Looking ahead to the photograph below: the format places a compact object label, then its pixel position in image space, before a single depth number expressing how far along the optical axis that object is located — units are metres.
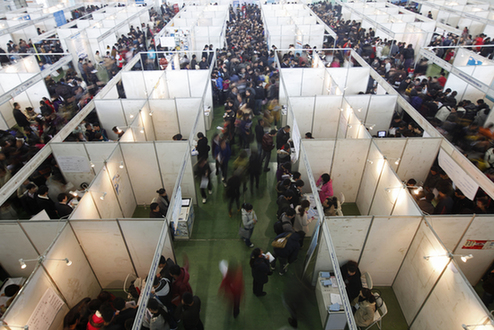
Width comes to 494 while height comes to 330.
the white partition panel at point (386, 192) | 5.38
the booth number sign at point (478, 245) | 4.59
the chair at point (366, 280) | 4.84
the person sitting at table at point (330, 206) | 5.67
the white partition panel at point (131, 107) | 8.55
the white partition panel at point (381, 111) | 8.41
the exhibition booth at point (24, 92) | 10.21
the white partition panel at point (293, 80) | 10.73
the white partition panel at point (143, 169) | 6.46
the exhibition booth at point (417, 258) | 3.77
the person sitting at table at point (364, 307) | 4.32
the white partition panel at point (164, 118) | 8.82
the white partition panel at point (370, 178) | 6.05
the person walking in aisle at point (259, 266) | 4.69
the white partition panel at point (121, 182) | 6.09
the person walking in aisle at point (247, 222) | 5.53
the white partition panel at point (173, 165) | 6.50
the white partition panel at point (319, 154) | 6.45
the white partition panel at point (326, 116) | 8.53
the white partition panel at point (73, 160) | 6.54
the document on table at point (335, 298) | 4.62
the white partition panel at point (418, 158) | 6.45
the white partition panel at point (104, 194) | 5.45
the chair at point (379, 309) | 4.46
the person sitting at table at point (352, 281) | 4.64
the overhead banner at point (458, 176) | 5.45
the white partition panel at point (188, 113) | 8.69
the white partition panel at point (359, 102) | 8.37
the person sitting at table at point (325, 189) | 6.24
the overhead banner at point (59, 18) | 18.80
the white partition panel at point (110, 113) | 8.61
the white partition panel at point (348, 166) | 6.42
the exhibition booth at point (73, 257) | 3.92
